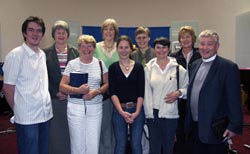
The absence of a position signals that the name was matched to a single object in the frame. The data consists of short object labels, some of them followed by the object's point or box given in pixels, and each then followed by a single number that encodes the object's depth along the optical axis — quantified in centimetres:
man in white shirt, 246
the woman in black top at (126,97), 300
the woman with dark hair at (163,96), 301
